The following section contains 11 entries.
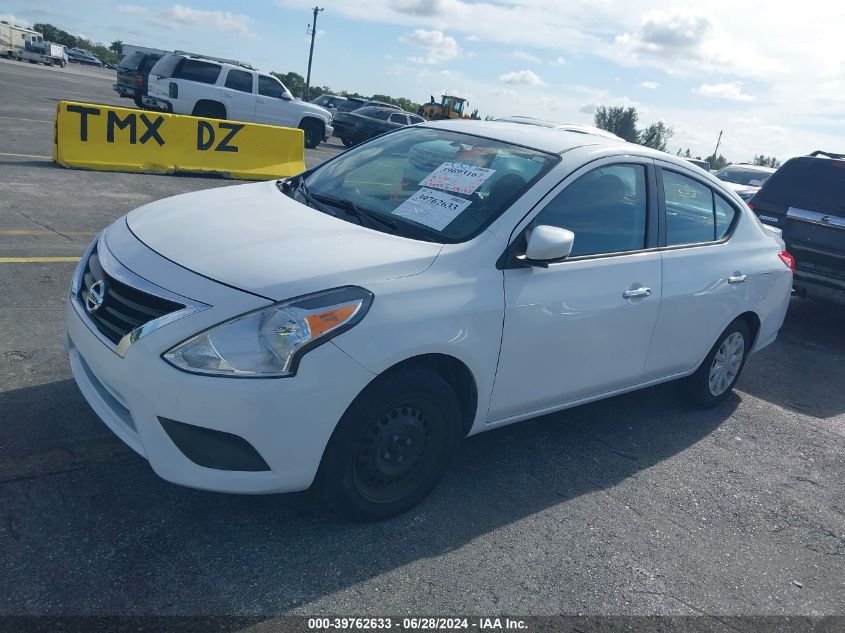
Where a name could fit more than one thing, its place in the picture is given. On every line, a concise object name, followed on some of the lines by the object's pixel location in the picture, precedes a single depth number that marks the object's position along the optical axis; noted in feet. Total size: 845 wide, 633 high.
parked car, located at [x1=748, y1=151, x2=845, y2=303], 23.94
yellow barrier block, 35.35
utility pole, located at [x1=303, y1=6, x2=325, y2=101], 186.19
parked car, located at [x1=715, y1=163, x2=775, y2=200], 53.42
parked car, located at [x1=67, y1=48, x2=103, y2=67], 255.91
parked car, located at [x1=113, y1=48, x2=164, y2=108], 68.00
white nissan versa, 8.94
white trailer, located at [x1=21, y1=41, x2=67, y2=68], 181.47
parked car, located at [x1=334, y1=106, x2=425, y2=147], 77.30
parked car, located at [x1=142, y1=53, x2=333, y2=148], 58.18
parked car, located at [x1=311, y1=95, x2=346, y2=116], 97.50
